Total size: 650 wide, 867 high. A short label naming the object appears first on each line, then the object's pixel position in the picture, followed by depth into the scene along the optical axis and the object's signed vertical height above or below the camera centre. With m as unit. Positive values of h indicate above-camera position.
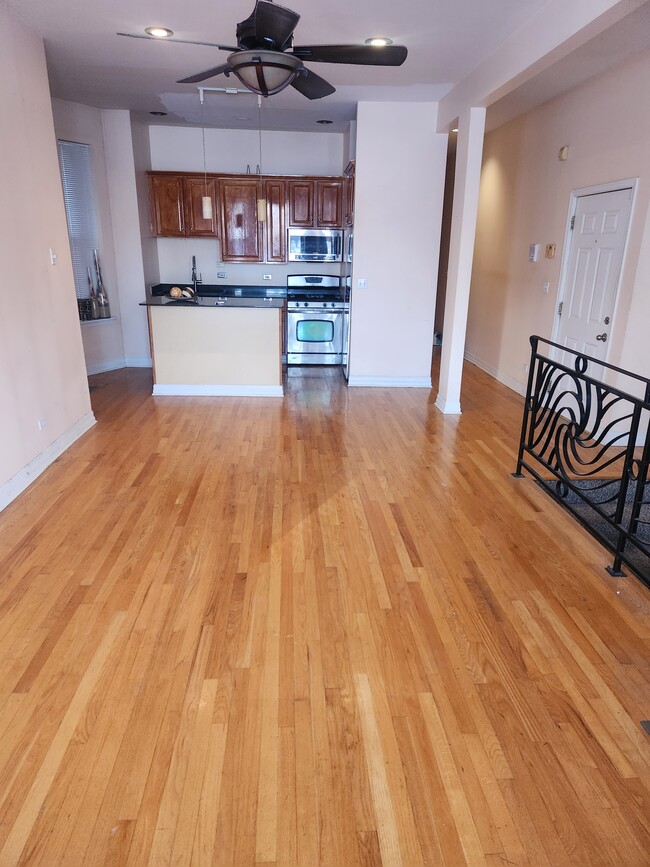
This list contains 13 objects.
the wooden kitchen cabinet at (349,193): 6.16 +0.69
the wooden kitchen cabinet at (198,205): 7.01 +0.57
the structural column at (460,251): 4.75 +0.04
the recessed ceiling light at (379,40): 3.96 +1.50
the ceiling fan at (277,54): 2.54 +0.98
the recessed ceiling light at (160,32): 3.84 +1.49
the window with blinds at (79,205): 6.21 +0.50
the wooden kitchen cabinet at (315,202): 7.04 +0.63
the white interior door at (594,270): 4.46 -0.10
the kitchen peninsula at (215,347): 5.70 -0.98
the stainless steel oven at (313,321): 7.09 -0.85
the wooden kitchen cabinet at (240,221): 7.05 +0.39
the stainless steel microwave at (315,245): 7.18 +0.11
